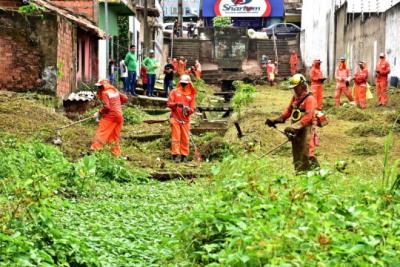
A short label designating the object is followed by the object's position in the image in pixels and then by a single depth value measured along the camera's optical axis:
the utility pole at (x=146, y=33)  39.71
